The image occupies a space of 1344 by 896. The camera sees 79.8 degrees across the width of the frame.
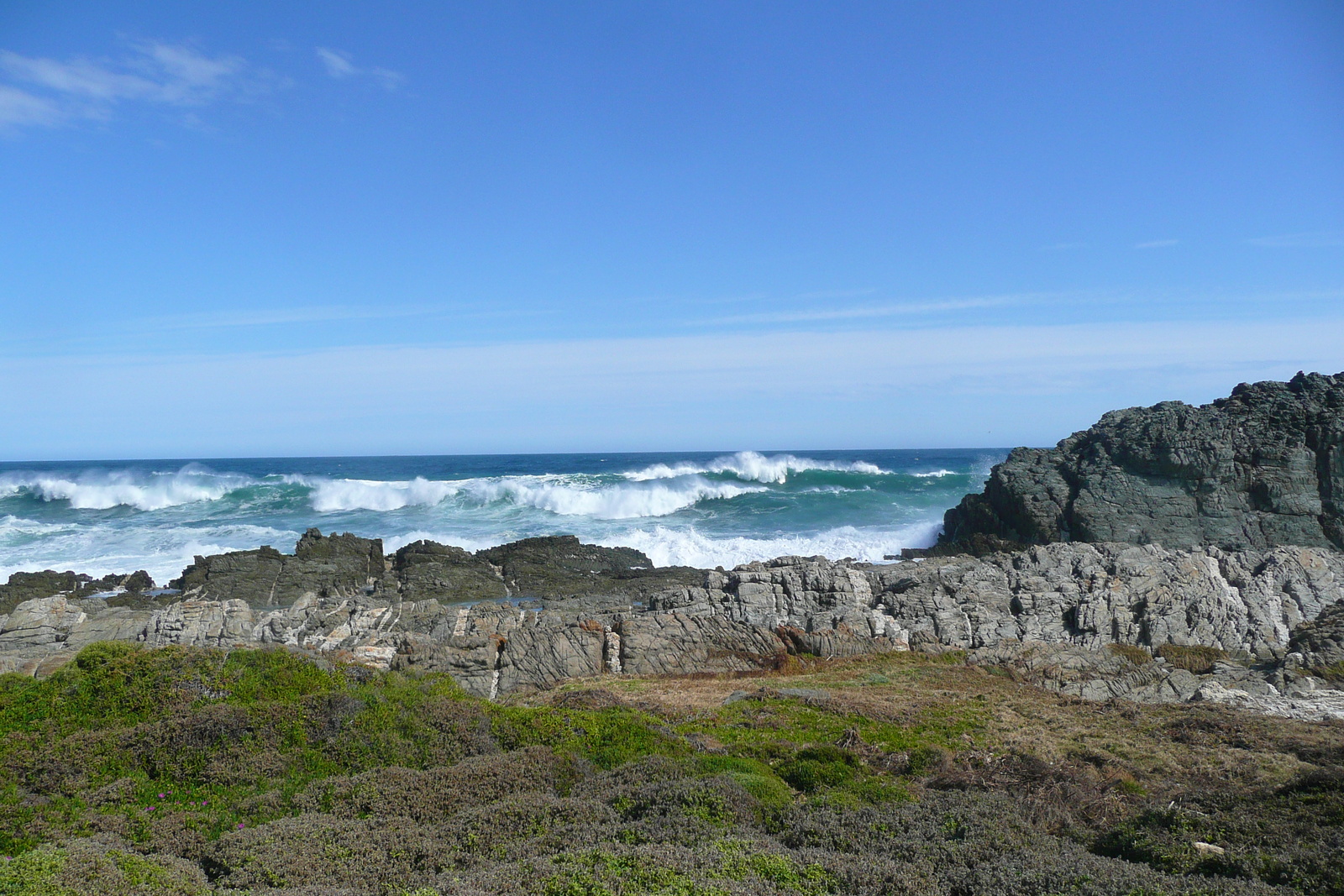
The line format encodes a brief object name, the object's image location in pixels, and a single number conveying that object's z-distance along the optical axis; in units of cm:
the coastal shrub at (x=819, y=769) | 866
